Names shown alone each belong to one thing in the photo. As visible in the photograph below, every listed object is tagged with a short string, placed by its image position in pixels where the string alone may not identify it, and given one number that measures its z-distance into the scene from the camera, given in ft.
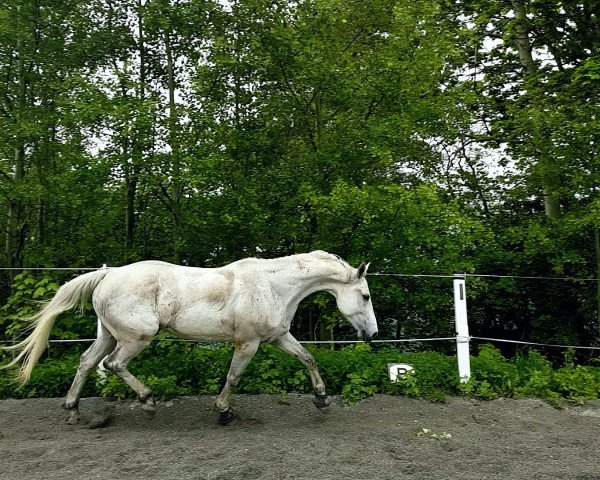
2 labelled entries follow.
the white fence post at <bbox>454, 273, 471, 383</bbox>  18.35
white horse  14.75
